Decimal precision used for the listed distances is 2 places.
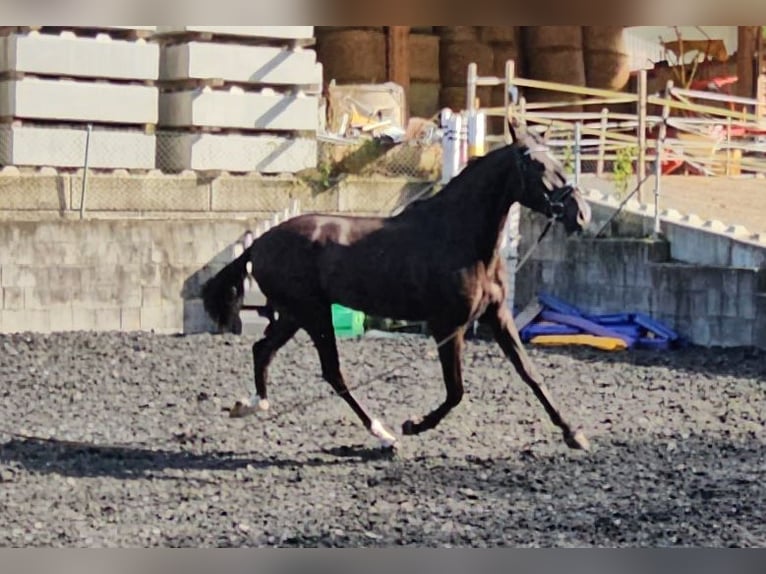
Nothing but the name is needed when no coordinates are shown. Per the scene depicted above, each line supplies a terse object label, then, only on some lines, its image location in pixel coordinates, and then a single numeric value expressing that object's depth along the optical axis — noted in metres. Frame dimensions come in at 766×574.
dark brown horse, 9.19
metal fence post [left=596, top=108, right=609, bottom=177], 17.23
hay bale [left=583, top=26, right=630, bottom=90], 24.08
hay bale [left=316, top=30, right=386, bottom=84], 21.38
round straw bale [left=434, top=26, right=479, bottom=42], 22.63
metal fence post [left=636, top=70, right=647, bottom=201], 15.74
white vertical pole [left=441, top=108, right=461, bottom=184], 14.86
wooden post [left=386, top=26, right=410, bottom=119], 21.20
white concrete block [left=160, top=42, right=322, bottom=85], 15.41
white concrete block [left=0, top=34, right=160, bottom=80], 14.87
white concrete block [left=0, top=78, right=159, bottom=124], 14.88
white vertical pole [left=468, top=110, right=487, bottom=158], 14.58
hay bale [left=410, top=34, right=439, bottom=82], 22.48
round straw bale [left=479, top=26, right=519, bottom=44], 22.73
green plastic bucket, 14.05
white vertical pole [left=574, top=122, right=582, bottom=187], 14.86
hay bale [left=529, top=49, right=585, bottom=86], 23.52
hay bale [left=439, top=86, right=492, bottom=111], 22.66
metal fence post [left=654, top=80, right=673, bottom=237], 14.38
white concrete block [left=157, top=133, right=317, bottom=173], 15.34
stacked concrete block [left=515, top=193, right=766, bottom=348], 13.41
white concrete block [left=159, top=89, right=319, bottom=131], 15.45
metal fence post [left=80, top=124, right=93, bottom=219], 14.42
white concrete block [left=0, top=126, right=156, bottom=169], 14.84
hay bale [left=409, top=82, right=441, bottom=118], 22.22
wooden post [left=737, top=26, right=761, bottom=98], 21.59
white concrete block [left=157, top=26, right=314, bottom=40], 15.34
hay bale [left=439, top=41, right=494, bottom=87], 22.67
